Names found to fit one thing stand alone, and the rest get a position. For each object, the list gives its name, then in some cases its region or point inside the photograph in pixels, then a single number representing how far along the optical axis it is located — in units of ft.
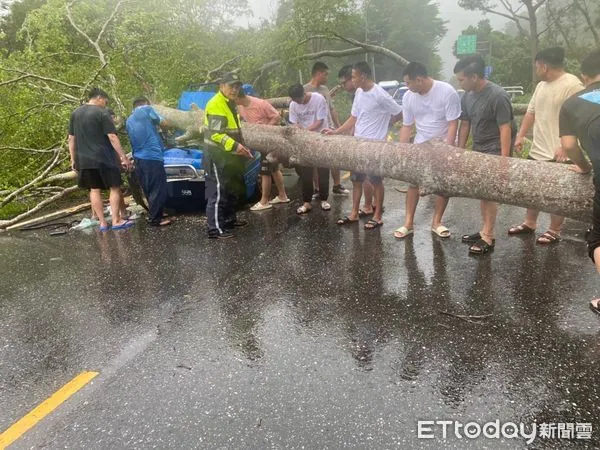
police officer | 17.63
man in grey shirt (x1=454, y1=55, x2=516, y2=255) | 13.97
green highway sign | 84.08
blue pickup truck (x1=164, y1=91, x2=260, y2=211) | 20.92
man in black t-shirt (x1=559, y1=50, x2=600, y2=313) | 9.22
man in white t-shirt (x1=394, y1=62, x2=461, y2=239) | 15.07
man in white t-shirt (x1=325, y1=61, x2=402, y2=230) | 17.17
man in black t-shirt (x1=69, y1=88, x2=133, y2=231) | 19.31
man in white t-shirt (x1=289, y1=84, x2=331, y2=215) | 20.83
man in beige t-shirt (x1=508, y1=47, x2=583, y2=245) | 13.57
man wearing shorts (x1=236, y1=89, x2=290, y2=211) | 21.81
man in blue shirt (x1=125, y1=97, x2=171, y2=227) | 19.74
